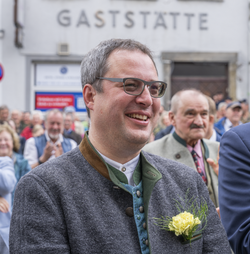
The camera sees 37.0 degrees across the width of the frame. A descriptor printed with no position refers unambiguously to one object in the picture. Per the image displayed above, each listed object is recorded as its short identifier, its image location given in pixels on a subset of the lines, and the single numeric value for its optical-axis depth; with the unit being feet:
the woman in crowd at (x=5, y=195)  11.23
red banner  43.37
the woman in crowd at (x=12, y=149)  14.90
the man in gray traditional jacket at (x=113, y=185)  4.87
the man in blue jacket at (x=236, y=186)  5.35
